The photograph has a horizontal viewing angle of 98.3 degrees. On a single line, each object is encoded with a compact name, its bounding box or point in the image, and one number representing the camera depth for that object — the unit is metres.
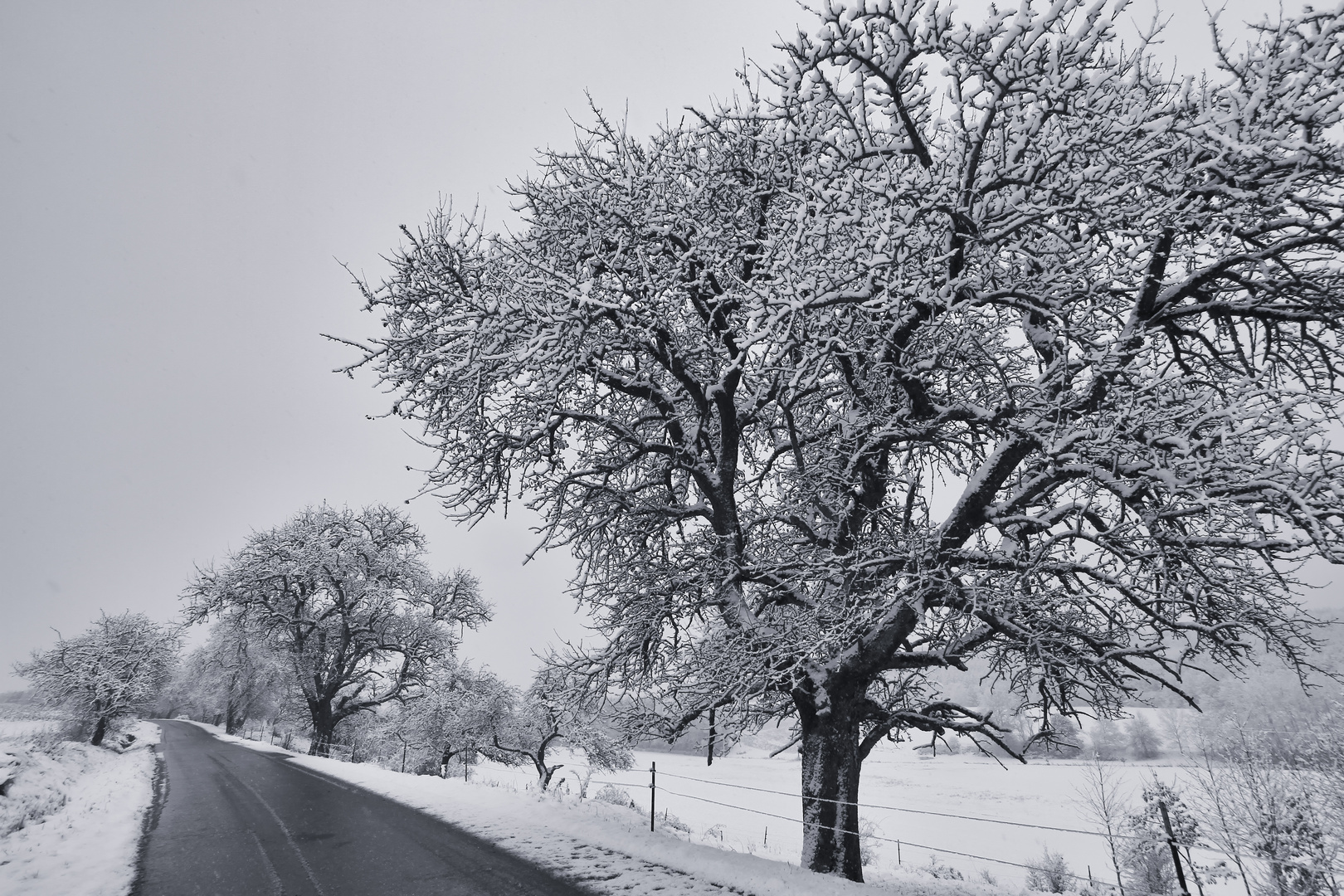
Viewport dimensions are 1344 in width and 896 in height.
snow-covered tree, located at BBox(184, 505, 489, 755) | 26.31
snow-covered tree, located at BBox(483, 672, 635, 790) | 24.98
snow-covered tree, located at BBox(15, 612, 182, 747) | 29.22
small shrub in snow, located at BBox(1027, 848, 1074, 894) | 19.73
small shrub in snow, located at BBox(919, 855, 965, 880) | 19.70
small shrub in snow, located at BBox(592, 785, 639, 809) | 20.51
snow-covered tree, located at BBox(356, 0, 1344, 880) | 5.09
